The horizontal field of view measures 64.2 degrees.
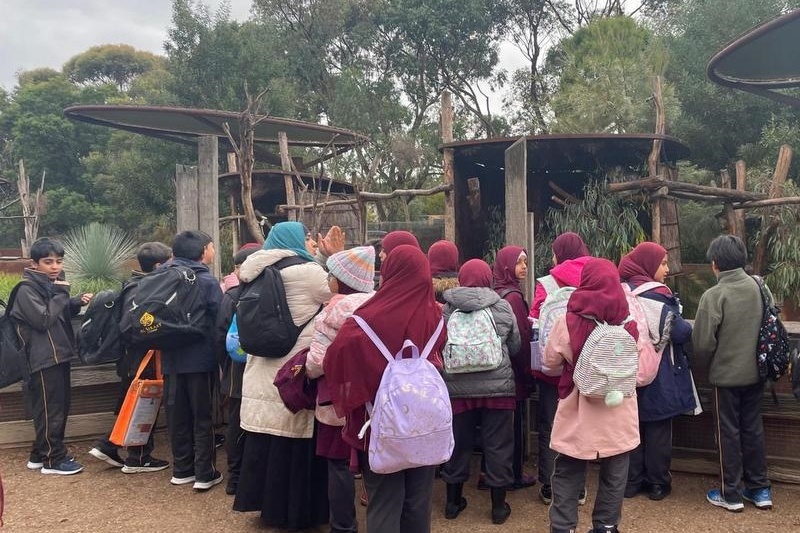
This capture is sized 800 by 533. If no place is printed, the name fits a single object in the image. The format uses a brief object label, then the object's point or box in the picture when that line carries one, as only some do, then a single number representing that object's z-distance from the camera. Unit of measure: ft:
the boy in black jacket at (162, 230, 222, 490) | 13.58
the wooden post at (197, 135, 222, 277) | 20.30
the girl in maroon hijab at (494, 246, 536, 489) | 13.00
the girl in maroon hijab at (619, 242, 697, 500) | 12.41
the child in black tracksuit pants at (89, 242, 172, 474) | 14.67
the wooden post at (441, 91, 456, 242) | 25.72
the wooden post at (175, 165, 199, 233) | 20.68
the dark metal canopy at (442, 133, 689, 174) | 24.97
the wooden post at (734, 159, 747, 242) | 25.43
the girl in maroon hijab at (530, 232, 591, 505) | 12.55
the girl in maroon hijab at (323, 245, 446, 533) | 8.39
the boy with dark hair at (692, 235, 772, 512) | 12.19
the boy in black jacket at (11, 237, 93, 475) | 14.07
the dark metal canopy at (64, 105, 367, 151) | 25.20
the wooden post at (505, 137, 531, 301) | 18.71
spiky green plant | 31.45
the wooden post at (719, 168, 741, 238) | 25.06
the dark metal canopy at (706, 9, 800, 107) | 16.35
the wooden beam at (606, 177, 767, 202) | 23.32
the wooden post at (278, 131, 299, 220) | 27.17
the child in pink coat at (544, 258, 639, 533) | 10.17
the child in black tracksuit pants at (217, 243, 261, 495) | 13.01
